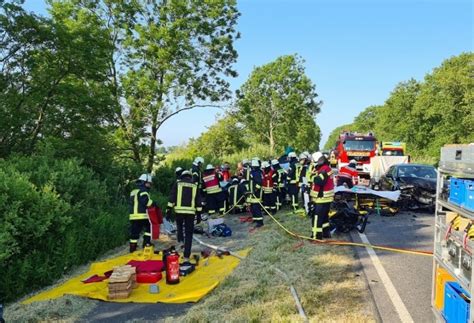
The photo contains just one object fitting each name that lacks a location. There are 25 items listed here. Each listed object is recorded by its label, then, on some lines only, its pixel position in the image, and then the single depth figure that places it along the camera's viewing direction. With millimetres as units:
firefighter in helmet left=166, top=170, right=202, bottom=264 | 8930
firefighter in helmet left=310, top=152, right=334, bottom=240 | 9281
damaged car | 12797
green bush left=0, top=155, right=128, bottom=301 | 7242
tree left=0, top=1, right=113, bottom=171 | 11203
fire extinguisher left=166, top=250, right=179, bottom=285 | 7000
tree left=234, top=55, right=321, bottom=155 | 45031
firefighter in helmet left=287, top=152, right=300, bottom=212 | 13648
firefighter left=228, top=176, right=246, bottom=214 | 14578
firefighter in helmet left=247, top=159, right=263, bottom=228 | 11602
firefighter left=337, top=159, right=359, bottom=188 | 12422
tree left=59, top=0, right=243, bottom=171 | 20750
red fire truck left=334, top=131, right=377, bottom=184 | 26703
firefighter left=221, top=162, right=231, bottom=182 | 17297
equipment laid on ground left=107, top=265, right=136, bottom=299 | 6383
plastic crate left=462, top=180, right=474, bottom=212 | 3419
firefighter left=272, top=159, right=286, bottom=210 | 13947
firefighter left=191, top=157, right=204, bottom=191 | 13822
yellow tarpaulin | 6293
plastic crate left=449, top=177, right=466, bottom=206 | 3701
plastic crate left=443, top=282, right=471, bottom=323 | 3475
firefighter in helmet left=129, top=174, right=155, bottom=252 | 9594
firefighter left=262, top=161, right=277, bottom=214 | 12922
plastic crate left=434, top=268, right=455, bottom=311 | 4246
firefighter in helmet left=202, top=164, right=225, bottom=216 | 13469
